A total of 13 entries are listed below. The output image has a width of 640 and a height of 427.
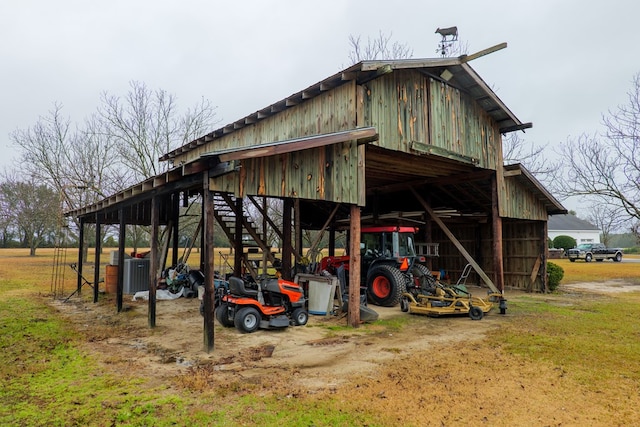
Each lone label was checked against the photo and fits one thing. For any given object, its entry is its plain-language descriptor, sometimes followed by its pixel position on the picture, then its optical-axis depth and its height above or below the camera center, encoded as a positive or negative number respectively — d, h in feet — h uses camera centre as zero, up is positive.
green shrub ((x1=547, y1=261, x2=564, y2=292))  42.29 -3.88
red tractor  30.59 -2.23
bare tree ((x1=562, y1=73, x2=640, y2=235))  54.44 +9.64
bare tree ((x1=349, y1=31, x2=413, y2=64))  68.59 +35.26
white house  147.54 +4.68
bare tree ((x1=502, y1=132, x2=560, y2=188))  70.28 +15.76
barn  21.91 +5.52
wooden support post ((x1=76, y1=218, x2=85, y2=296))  38.47 -1.38
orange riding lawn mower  21.94 -3.91
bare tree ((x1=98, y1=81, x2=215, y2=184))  61.05 +17.39
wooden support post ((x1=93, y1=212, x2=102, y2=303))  33.16 -1.85
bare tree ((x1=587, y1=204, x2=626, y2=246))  59.16 +3.88
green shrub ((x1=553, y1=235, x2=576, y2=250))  115.96 -0.30
